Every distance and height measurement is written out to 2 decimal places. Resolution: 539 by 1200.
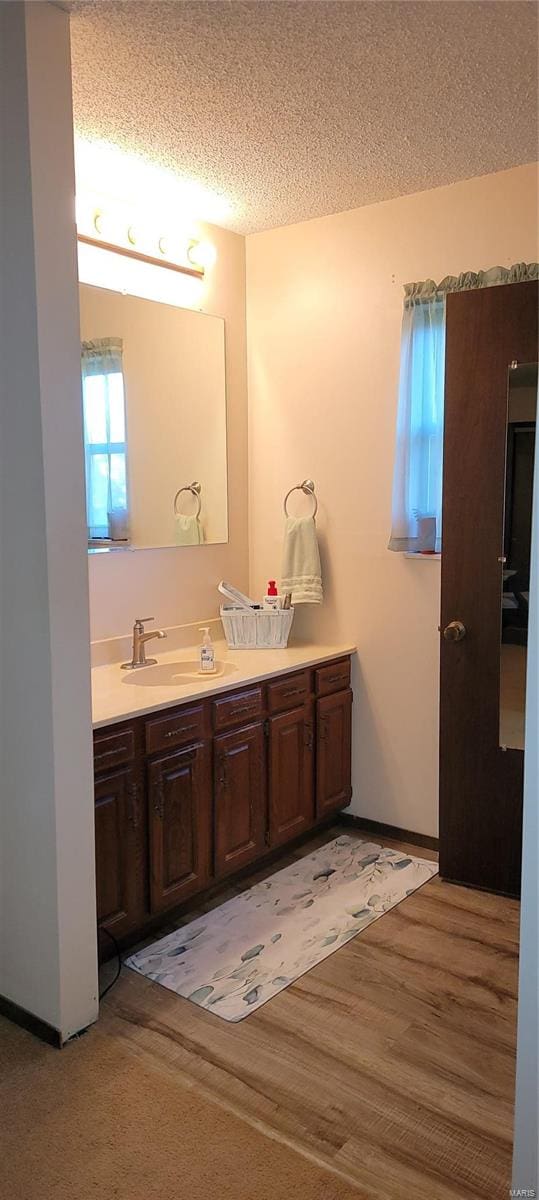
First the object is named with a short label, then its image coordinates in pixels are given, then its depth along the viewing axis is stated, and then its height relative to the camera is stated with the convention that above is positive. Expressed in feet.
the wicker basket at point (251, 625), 11.38 -1.44
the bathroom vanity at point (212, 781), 8.27 -2.95
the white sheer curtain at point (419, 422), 10.46 +1.19
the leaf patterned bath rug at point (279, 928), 8.20 -4.45
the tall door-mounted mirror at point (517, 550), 9.33 -0.37
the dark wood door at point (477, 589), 9.50 -0.84
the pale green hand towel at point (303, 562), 11.56 -0.61
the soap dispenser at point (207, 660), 10.36 -1.73
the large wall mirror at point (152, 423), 10.01 +1.21
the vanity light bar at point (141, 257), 9.65 +3.19
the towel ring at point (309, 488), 11.85 +0.41
